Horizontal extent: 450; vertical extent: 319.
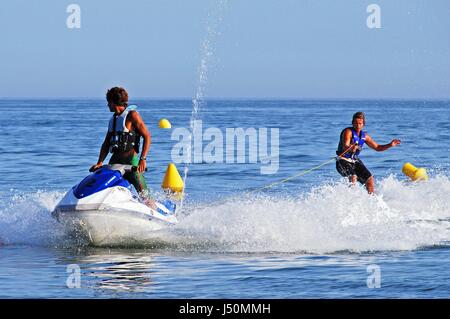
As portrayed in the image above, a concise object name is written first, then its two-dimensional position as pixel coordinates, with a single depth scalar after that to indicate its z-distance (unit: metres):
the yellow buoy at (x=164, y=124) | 41.46
